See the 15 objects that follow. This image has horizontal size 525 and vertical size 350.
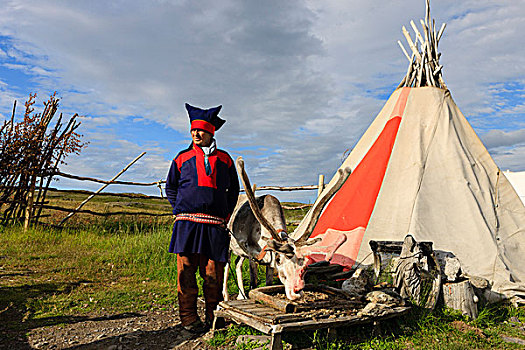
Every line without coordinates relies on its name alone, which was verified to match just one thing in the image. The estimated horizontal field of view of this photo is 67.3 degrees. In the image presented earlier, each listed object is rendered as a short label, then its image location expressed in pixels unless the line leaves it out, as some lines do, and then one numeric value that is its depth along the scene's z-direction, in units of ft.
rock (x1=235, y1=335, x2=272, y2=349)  11.60
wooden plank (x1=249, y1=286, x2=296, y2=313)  11.30
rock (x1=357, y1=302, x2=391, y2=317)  11.98
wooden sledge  10.55
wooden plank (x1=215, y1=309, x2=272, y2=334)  10.54
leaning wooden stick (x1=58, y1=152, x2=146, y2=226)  29.73
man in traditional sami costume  12.81
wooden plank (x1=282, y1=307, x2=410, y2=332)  10.61
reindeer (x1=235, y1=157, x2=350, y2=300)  10.82
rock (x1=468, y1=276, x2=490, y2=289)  15.35
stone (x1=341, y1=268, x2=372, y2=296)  13.89
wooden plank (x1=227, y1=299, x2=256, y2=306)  12.40
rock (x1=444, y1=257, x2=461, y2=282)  14.61
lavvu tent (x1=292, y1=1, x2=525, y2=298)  17.46
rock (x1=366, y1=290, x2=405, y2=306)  12.87
